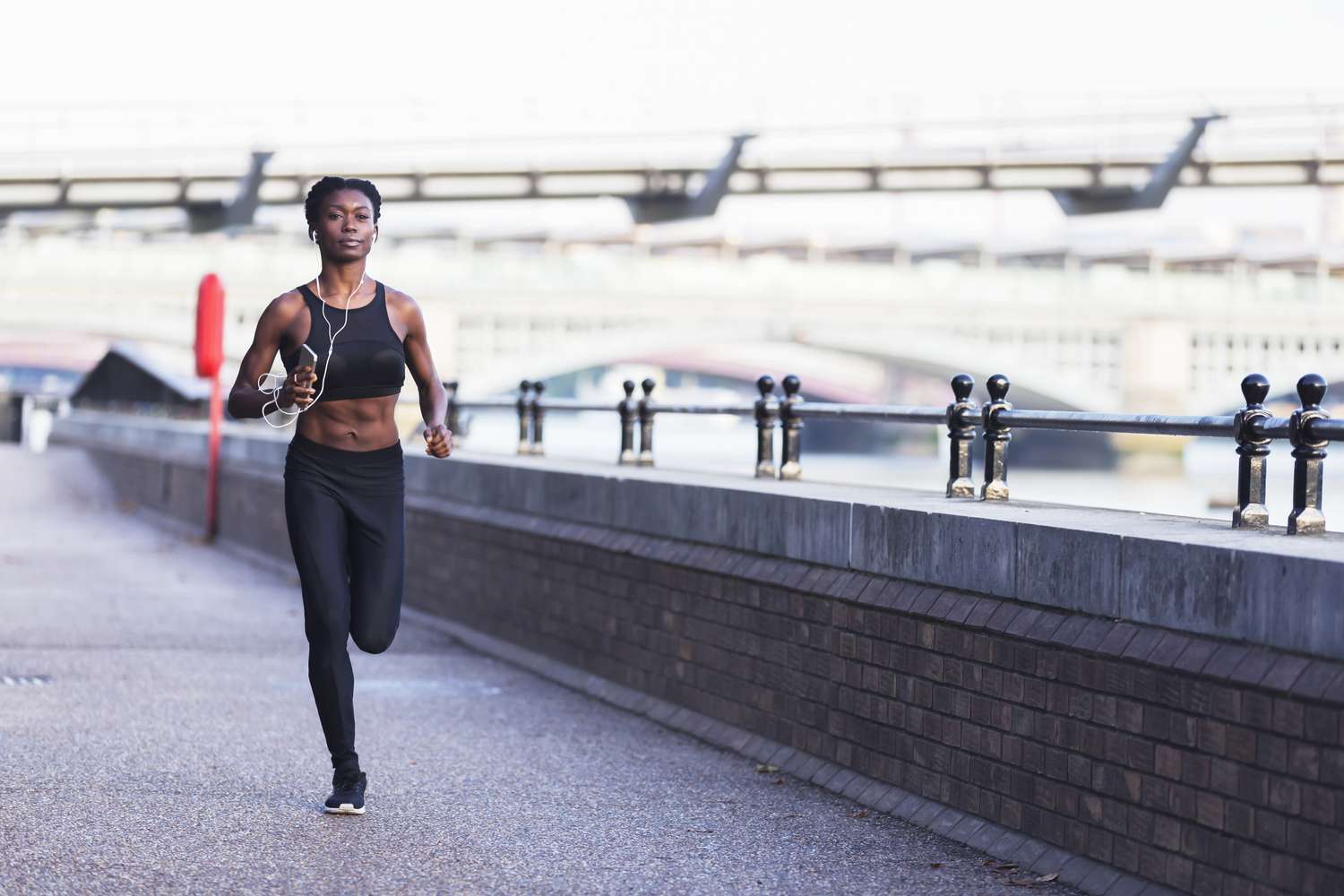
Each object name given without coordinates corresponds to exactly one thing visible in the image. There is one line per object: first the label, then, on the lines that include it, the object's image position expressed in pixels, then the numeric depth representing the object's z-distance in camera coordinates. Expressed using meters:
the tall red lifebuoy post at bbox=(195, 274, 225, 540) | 21.42
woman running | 6.07
